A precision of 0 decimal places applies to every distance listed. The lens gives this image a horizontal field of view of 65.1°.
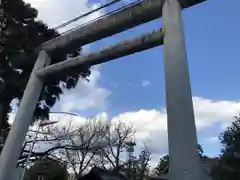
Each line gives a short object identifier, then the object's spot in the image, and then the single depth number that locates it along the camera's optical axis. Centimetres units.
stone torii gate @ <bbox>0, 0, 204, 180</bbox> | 313
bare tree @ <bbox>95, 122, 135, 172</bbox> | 1953
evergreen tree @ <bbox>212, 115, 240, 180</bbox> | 734
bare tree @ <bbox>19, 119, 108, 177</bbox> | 1394
